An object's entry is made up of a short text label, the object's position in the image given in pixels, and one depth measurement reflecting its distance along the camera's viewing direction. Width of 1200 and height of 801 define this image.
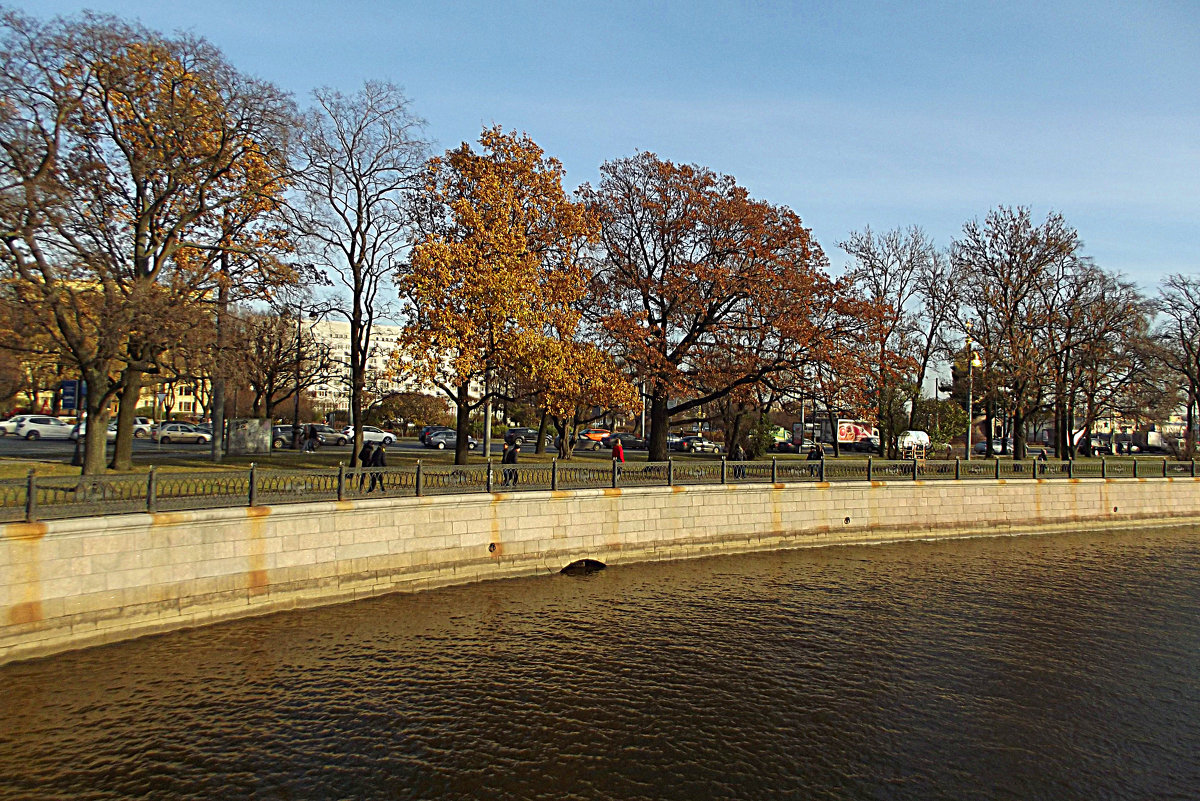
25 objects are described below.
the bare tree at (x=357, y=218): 27.59
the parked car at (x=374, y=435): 54.92
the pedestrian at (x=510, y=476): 20.80
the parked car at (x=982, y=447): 76.62
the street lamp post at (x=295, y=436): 46.94
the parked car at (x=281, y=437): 48.44
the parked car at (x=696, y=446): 63.05
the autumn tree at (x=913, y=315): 45.62
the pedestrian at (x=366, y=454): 23.94
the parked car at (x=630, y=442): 64.24
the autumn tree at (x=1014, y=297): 43.34
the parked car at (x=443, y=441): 55.59
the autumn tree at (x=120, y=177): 20.41
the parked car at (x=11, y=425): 49.84
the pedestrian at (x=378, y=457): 22.61
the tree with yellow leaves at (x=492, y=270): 24.91
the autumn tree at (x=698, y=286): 30.33
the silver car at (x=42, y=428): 49.06
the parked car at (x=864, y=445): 69.81
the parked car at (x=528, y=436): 59.61
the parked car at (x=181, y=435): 51.74
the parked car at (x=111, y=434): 48.09
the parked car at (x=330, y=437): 55.97
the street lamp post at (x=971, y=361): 32.75
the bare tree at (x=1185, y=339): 50.19
